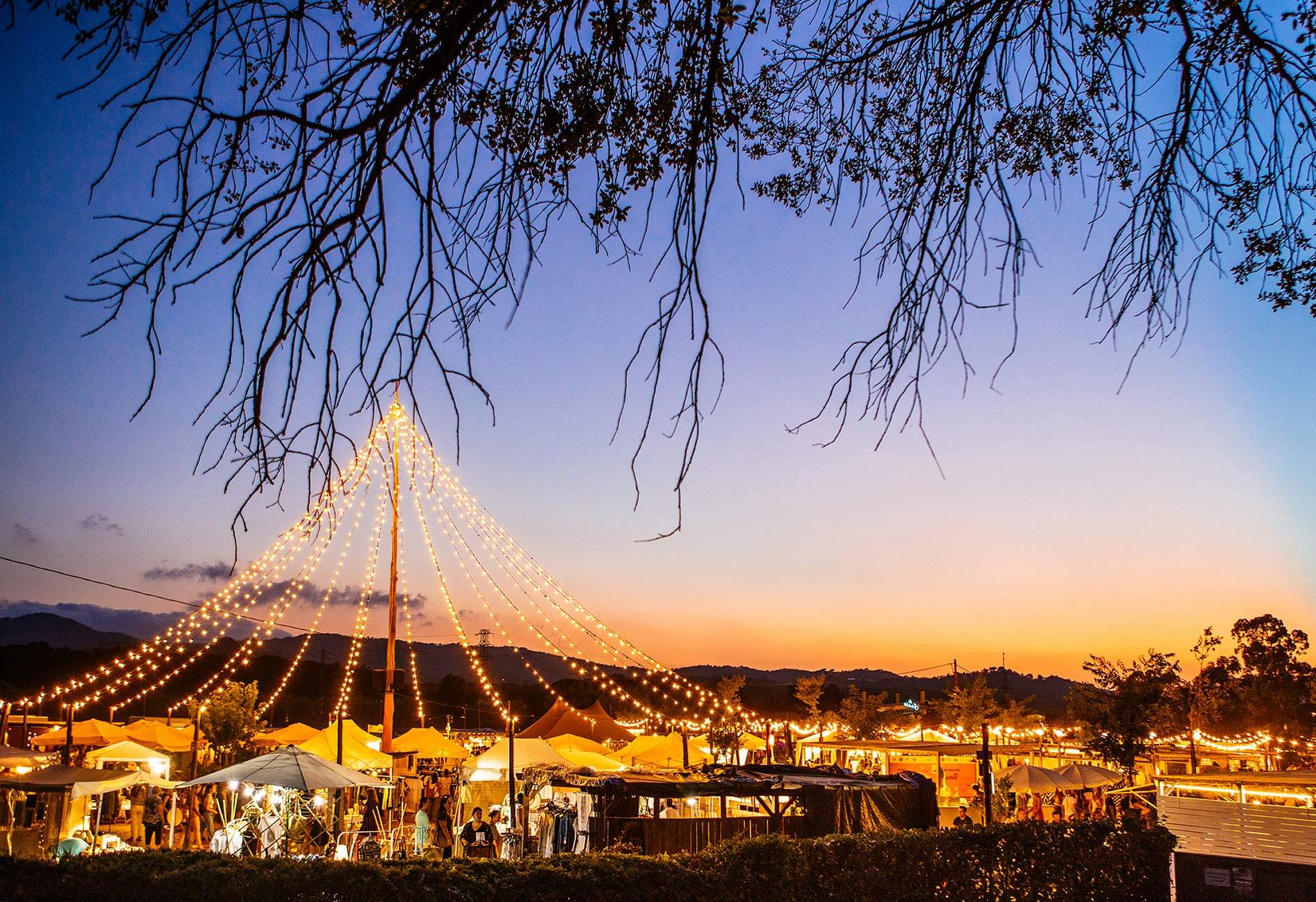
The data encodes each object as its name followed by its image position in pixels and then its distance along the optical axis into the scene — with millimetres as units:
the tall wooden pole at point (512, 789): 14781
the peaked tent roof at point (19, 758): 15016
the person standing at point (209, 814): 14859
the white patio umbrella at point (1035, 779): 16547
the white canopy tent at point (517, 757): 16953
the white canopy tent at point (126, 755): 17438
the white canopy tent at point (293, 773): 11359
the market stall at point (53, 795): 12398
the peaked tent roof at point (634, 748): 19969
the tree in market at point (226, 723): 23562
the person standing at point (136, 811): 17484
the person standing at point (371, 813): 15711
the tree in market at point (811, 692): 39312
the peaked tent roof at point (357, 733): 20000
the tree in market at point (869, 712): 36031
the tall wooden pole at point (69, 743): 16953
